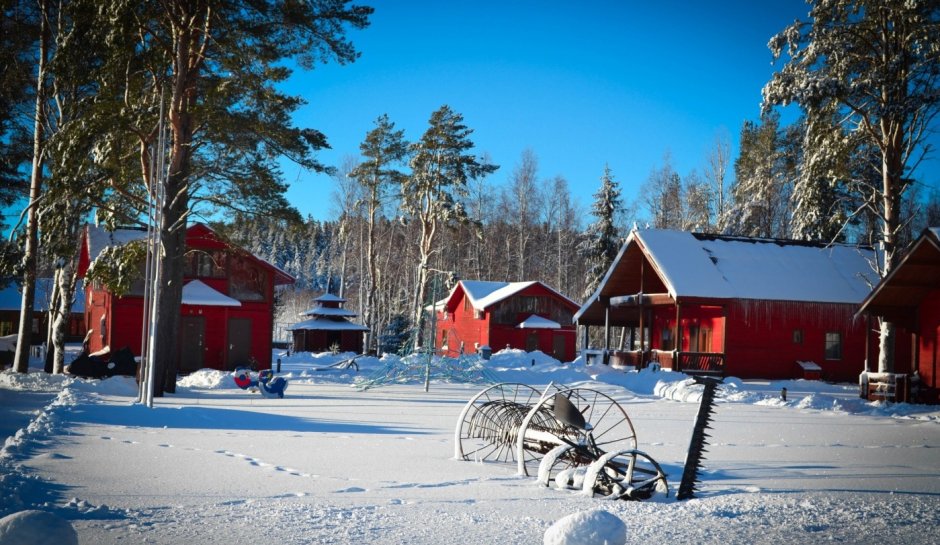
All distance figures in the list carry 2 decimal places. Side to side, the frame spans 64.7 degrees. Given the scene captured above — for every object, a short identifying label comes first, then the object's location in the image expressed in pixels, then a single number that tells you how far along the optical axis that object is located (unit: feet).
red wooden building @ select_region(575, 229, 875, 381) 104.06
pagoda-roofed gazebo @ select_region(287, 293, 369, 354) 166.61
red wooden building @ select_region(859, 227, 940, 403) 69.23
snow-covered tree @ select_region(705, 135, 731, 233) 164.79
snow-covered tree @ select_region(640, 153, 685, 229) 197.06
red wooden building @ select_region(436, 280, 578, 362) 155.94
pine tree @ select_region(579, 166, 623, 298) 171.53
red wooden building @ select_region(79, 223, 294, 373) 104.27
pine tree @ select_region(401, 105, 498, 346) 150.41
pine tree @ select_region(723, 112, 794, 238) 157.99
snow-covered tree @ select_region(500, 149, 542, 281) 188.03
